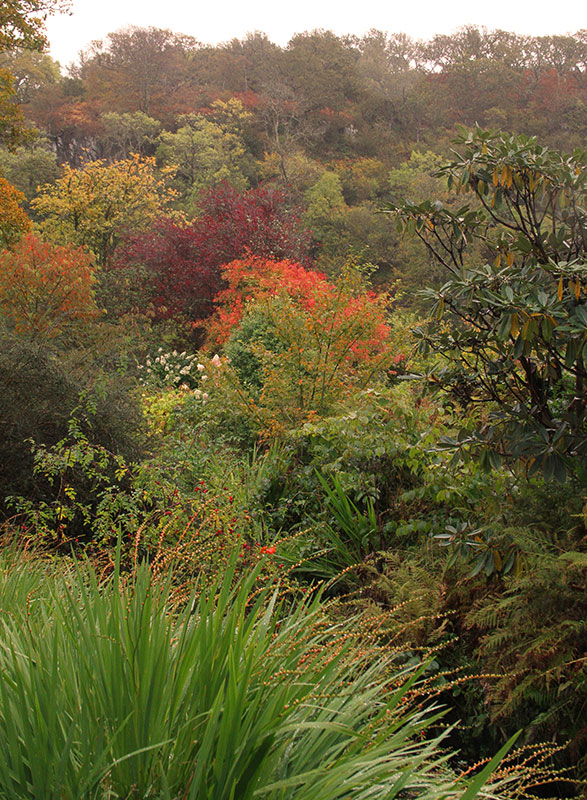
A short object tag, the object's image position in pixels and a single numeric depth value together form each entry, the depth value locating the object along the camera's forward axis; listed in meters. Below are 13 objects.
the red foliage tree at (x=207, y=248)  14.86
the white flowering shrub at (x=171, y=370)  10.90
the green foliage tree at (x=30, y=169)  26.75
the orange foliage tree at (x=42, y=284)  10.23
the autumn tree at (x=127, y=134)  33.22
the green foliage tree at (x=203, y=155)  30.50
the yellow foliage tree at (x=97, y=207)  19.81
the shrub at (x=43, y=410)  5.24
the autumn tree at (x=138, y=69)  38.28
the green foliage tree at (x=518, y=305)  2.72
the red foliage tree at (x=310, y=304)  6.89
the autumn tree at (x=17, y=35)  11.32
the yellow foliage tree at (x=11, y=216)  10.69
